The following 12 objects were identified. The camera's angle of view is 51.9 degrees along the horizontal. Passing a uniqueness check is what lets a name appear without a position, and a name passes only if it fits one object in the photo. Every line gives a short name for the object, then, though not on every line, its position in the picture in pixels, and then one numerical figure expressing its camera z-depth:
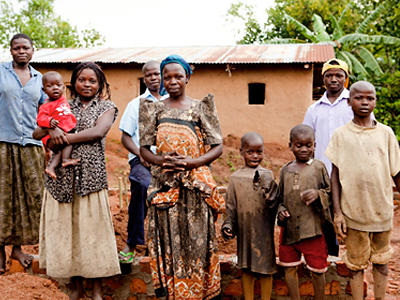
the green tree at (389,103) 12.80
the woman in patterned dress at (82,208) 3.09
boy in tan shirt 2.89
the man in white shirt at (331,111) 3.64
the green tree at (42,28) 22.57
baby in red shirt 3.07
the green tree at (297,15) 19.62
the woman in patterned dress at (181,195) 2.79
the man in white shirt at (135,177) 3.68
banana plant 13.70
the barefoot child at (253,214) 2.96
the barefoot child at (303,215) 2.94
